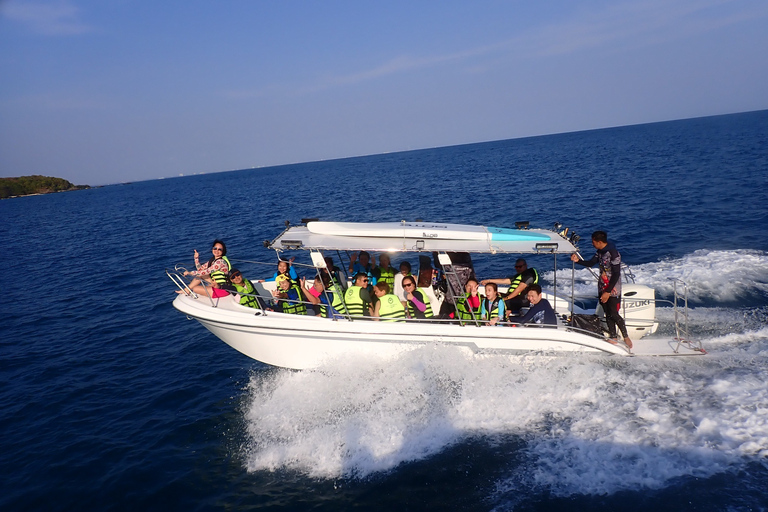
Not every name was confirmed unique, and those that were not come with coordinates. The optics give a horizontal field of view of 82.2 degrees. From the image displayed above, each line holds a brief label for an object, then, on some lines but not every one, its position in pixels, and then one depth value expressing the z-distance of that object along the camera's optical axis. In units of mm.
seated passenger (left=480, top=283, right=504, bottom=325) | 7738
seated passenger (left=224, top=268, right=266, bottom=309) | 8531
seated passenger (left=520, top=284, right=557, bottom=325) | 7797
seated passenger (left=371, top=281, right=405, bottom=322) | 7824
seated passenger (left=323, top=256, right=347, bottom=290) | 9133
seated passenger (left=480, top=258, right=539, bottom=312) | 8625
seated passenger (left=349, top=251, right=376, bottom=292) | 9055
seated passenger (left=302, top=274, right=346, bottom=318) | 8052
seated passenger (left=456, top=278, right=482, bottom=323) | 7797
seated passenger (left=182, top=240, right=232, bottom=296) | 8820
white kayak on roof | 7844
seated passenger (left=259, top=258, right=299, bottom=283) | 8461
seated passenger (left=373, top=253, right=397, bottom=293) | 9016
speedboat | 7641
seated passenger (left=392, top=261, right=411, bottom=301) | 8570
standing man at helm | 7645
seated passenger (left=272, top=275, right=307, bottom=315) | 8359
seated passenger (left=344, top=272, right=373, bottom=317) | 7867
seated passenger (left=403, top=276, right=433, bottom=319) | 7957
